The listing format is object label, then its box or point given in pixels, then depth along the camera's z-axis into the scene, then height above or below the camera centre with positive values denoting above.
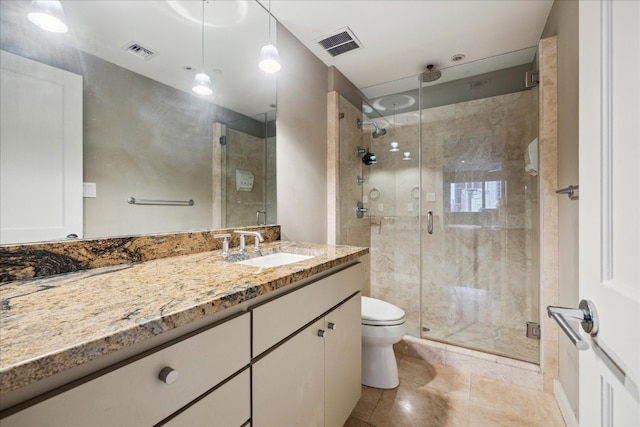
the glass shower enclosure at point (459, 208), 2.34 +0.05
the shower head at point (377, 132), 3.07 +0.92
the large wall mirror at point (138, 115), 0.92 +0.43
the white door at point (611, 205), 0.43 +0.02
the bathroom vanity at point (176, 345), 0.45 -0.29
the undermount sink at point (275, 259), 1.44 -0.25
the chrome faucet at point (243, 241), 1.47 -0.14
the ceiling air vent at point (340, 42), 2.00 +1.31
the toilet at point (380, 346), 1.76 -0.89
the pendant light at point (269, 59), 1.63 +0.92
